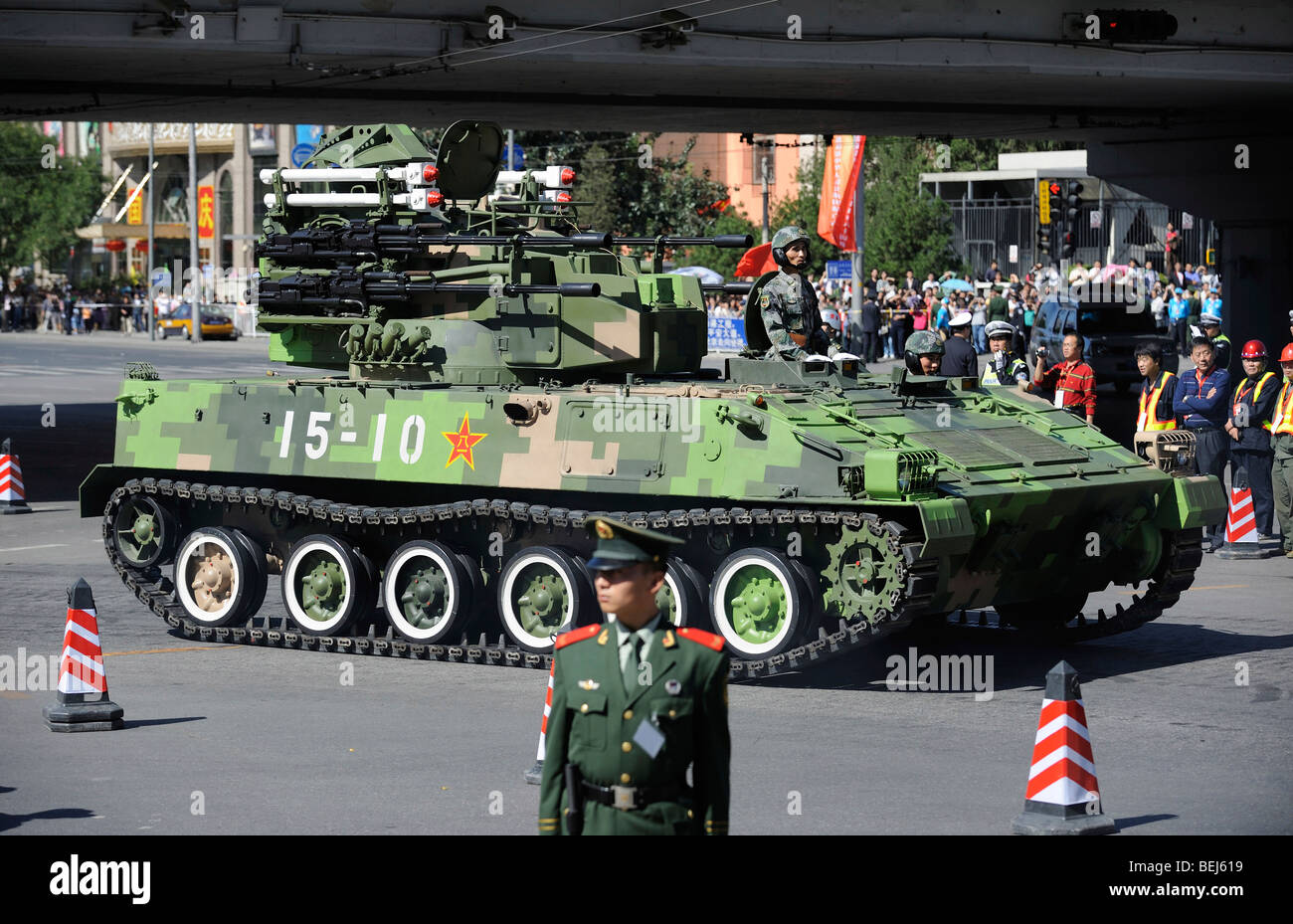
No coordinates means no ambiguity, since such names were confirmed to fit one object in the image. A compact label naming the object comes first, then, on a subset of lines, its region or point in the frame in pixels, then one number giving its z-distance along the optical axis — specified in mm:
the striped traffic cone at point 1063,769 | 9195
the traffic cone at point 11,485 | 23422
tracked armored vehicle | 13109
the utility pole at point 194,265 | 64750
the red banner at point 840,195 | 42375
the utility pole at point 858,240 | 42753
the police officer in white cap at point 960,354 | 20422
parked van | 36875
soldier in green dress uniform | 6156
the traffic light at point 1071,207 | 39625
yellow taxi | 65500
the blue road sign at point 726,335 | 47853
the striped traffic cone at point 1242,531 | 19422
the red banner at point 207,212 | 76681
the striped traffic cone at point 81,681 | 11711
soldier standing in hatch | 14844
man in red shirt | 20266
